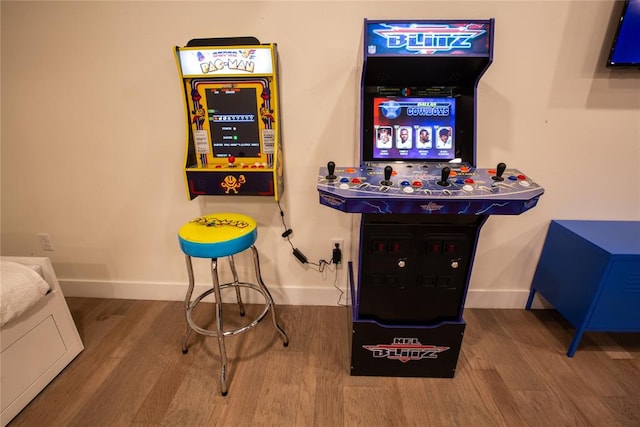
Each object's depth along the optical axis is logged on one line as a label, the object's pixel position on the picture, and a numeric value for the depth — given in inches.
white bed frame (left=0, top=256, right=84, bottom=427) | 55.3
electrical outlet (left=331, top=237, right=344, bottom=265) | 78.5
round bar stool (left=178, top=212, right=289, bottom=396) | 55.4
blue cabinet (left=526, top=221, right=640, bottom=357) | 60.6
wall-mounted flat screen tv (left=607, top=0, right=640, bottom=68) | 58.3
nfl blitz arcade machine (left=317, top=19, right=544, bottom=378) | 46.8
